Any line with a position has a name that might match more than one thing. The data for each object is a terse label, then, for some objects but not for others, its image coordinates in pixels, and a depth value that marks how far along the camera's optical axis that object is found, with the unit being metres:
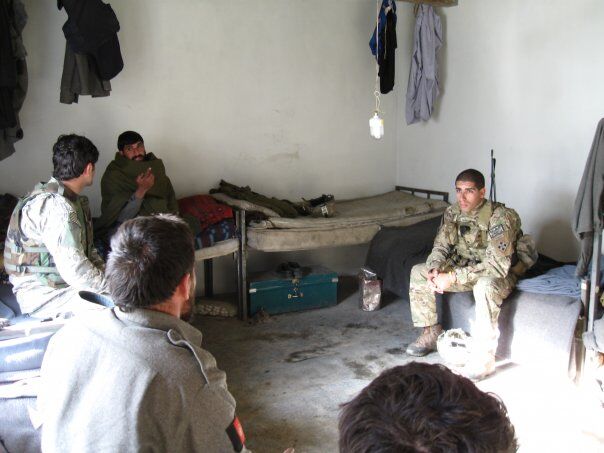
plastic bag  4.70
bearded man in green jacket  3.90
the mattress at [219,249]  4.12
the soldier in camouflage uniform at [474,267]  3.44
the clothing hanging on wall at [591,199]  3.05
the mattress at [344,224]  4.44
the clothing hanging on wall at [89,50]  3.65
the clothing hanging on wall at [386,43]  5.20
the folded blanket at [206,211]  4.23
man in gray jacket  1.28
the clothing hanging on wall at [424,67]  5.18
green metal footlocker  4.57
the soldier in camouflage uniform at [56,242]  2.78
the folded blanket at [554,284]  3.40
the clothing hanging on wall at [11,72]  3.42
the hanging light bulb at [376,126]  3.83
